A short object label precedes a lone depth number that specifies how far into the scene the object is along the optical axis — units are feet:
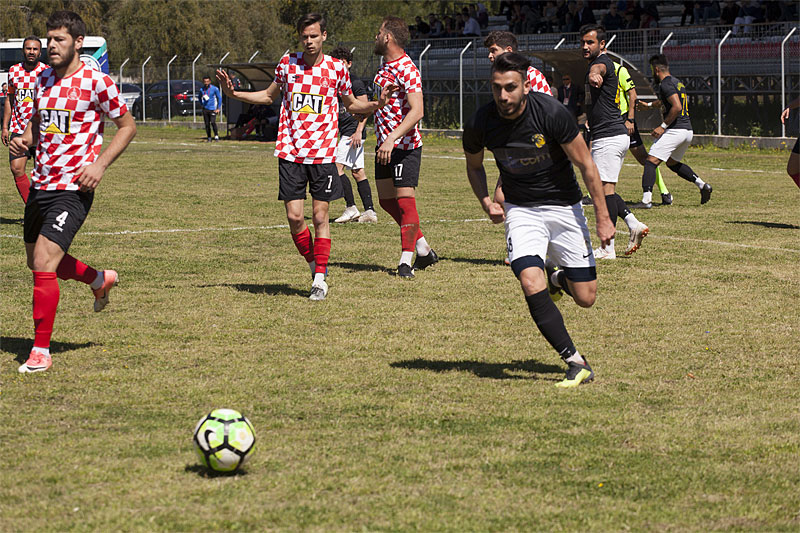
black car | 152.66
